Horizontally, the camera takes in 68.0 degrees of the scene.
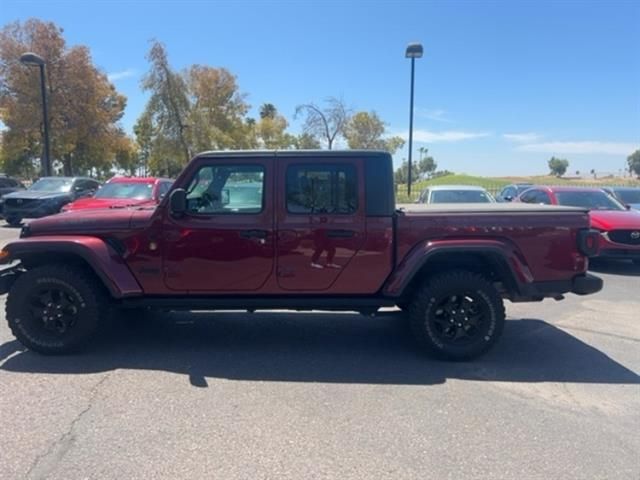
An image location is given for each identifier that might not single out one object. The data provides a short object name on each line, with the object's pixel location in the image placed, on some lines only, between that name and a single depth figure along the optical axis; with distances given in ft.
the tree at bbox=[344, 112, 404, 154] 111.75
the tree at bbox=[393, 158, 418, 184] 194.76
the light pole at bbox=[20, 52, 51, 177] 50.80
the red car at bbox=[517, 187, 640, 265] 28.19
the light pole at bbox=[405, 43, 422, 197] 51.19
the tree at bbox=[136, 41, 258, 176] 103.55
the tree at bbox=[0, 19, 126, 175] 87.76
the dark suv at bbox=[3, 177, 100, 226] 47.70
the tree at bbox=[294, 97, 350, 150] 99.30
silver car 36.63
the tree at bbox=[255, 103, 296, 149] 162.30
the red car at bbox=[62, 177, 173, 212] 35.64
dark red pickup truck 14.53
